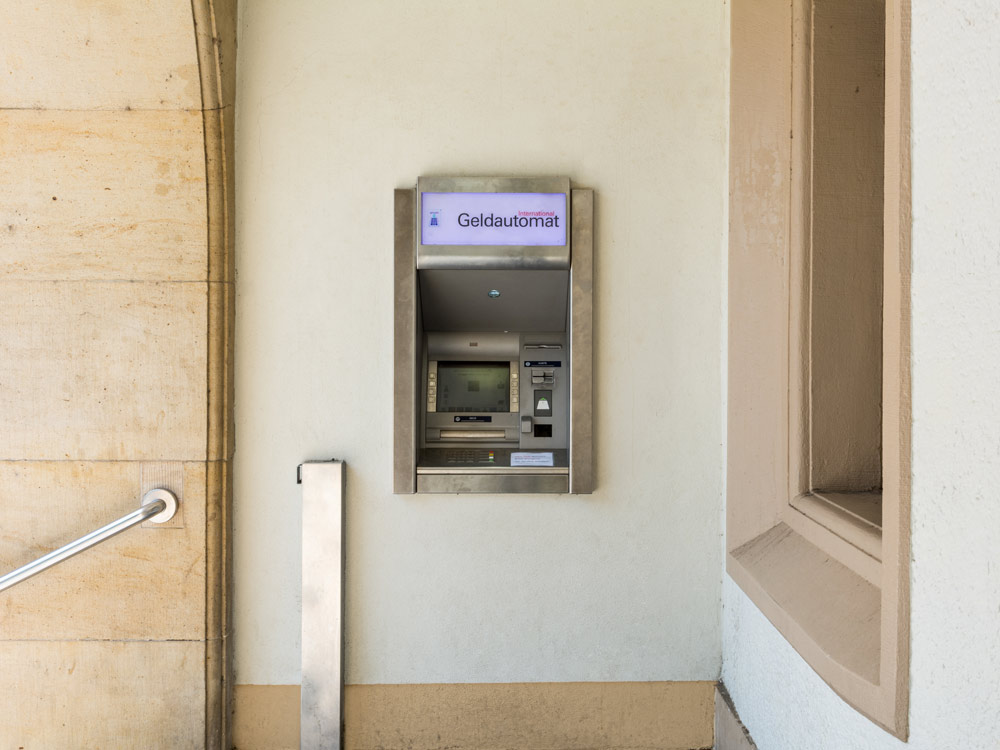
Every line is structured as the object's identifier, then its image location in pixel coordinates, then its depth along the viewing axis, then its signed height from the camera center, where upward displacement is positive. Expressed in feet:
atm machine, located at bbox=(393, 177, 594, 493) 8.68 +0.57
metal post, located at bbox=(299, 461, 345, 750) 8.75 -2.90
